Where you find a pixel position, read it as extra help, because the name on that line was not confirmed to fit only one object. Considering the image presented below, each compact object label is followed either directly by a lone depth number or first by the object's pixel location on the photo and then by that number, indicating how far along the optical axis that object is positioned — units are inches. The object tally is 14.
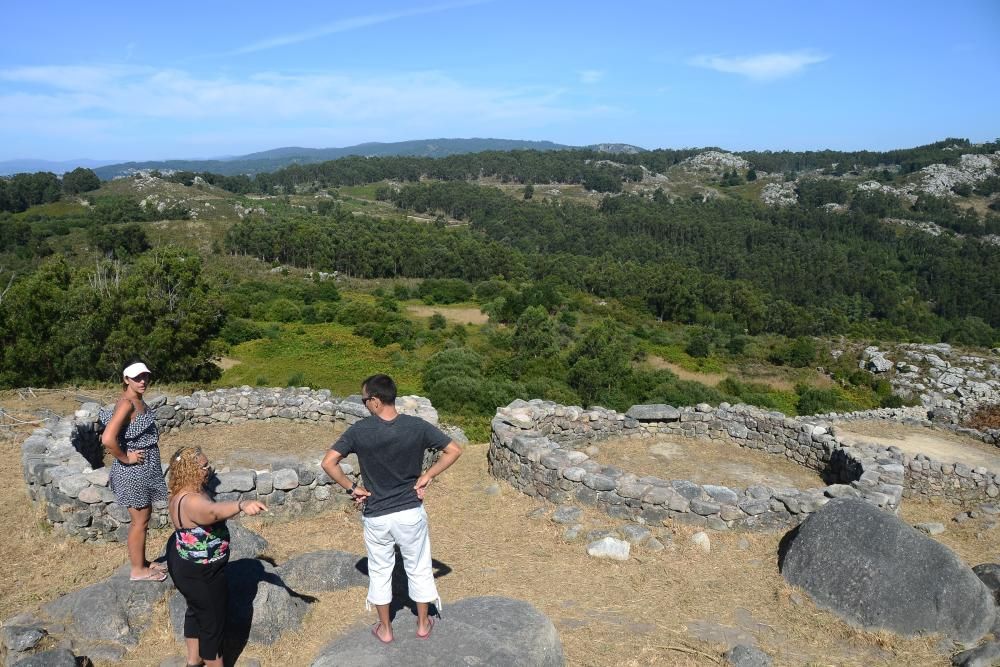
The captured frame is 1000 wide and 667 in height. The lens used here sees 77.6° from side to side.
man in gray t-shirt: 212.7
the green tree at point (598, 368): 1159.6
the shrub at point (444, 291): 2516.0
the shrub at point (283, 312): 1908.2
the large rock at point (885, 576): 273.4
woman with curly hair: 196.4
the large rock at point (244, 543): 296.3
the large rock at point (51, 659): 218.5
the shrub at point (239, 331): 1577.3
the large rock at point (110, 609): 244.1
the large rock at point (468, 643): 209.5
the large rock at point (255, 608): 244.4
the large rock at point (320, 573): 290.2
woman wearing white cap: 261.7
